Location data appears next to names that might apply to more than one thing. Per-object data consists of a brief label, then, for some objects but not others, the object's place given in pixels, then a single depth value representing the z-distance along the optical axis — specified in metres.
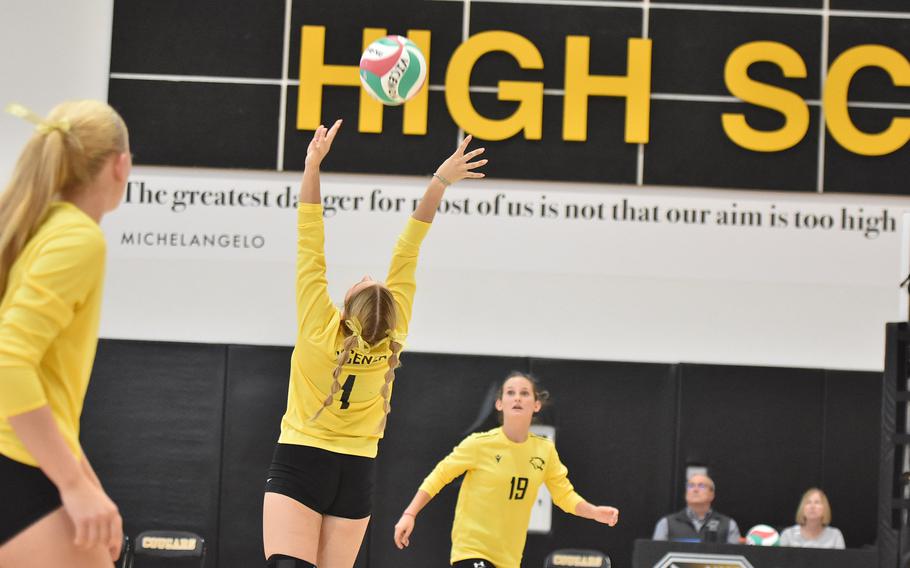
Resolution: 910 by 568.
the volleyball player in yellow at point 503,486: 11.52
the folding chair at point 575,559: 14.98
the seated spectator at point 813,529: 16.92
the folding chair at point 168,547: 15.42
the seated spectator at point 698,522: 16.80
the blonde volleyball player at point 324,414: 8.50
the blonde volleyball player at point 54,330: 4.10
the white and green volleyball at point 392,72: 13.12
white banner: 18.58
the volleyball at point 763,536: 16.77
